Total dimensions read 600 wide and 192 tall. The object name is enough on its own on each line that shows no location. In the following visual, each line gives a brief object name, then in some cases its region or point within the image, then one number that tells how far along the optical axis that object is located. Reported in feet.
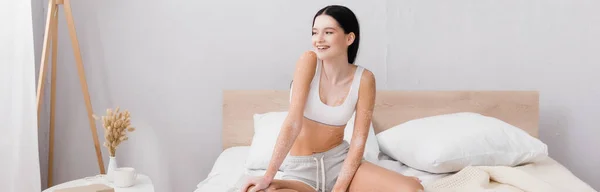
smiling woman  5.49
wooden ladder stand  8.02
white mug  7.07
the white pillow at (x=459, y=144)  6.97
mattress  5.97
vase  7.28
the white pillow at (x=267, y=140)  7.32
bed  8.76
